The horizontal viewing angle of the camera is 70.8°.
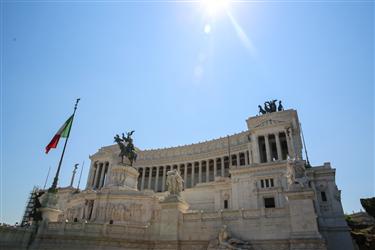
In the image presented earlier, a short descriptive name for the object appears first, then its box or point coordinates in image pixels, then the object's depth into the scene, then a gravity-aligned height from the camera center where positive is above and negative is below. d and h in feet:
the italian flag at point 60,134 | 88.84 +33.81
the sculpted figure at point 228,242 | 59.62 +1.46
